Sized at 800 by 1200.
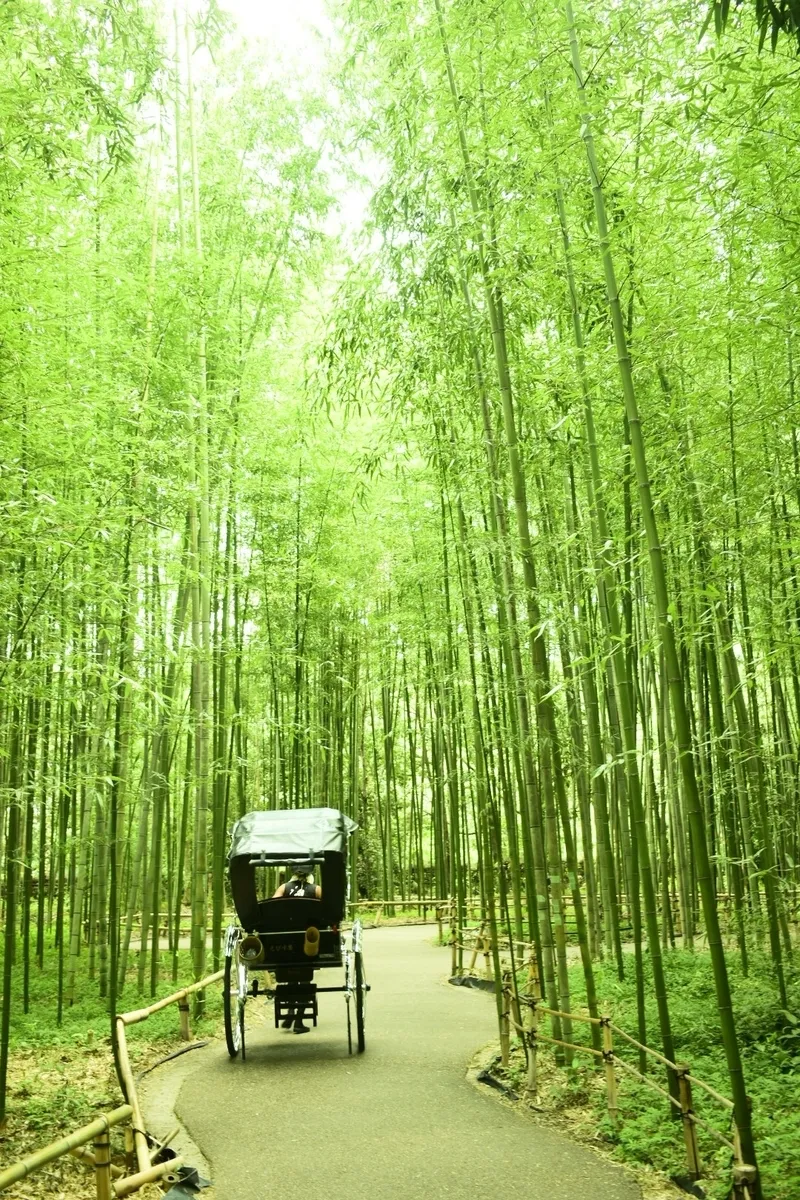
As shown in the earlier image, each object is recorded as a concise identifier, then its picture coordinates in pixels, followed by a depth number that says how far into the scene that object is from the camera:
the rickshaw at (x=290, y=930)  5.43
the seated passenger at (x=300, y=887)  6.02
